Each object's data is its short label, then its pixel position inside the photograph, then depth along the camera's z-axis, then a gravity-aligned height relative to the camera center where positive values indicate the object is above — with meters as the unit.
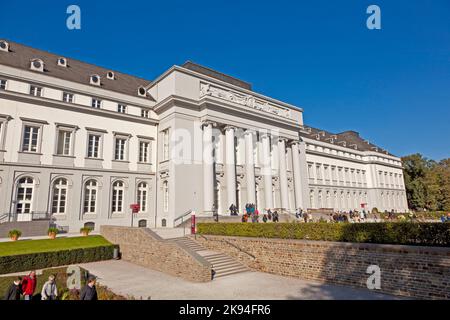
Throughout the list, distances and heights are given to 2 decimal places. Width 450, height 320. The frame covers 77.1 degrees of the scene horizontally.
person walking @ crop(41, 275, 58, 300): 9.52 -2.71
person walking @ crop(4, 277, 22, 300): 9.22 -2.66
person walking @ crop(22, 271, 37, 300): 10.02 -2.67
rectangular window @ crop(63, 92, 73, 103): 28.27 +11.15
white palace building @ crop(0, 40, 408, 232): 25.34 +6.87
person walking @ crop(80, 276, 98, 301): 8.63 -2.55
